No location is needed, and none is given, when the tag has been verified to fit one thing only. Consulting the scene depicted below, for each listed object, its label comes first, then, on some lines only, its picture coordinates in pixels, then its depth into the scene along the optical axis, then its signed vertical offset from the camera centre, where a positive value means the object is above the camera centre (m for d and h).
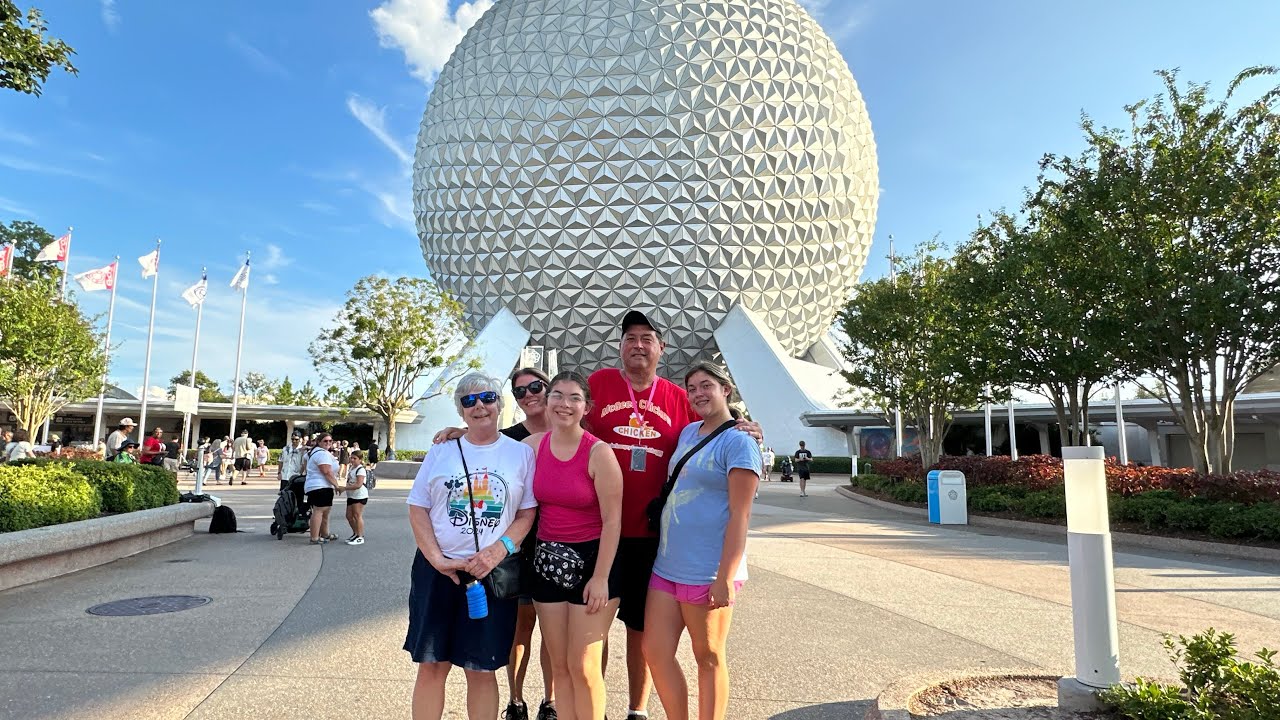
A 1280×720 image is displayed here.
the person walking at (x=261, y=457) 28.72 -0.70
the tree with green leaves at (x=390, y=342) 27.17 +3.71
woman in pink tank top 2.96 -0.44
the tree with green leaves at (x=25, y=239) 39.97 +11.20
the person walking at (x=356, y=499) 9.73 -0.78
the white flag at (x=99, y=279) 22.98 +5.02
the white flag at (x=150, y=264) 24.33 +5.80
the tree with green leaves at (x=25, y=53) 6.69 +3.63
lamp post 3.29 -0.61
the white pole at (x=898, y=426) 24.73 +0.79
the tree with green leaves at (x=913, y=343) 19.28 +3.08
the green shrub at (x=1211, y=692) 2.73 -0.94
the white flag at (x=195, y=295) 24.14 +4.74
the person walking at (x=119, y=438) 14.38 -0.01
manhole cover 5.53 -1.32
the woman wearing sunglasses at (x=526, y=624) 3.57 -0.92
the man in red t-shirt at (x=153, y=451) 15.02 -0.28
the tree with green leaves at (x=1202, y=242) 11.58 +3.48
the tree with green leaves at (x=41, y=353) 22.84 +2.73
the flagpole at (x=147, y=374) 26.66 +2.37
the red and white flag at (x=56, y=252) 22.41 +5.75
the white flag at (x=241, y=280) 26.05 +5.67
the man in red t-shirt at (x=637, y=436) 3.33 +0.05
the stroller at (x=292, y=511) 10.13 -0.99
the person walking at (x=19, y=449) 12.50 -0.24
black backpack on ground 10.60 -1.19
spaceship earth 31.33 +12.27
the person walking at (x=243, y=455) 24.16 -0.54
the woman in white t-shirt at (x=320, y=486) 9.66 -0.61
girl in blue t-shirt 3.00 -0.51
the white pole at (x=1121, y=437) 23.58 +0.52
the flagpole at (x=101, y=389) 24.96 +1.86
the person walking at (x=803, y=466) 21.00 -0.53
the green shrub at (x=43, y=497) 6.81 -0.61
